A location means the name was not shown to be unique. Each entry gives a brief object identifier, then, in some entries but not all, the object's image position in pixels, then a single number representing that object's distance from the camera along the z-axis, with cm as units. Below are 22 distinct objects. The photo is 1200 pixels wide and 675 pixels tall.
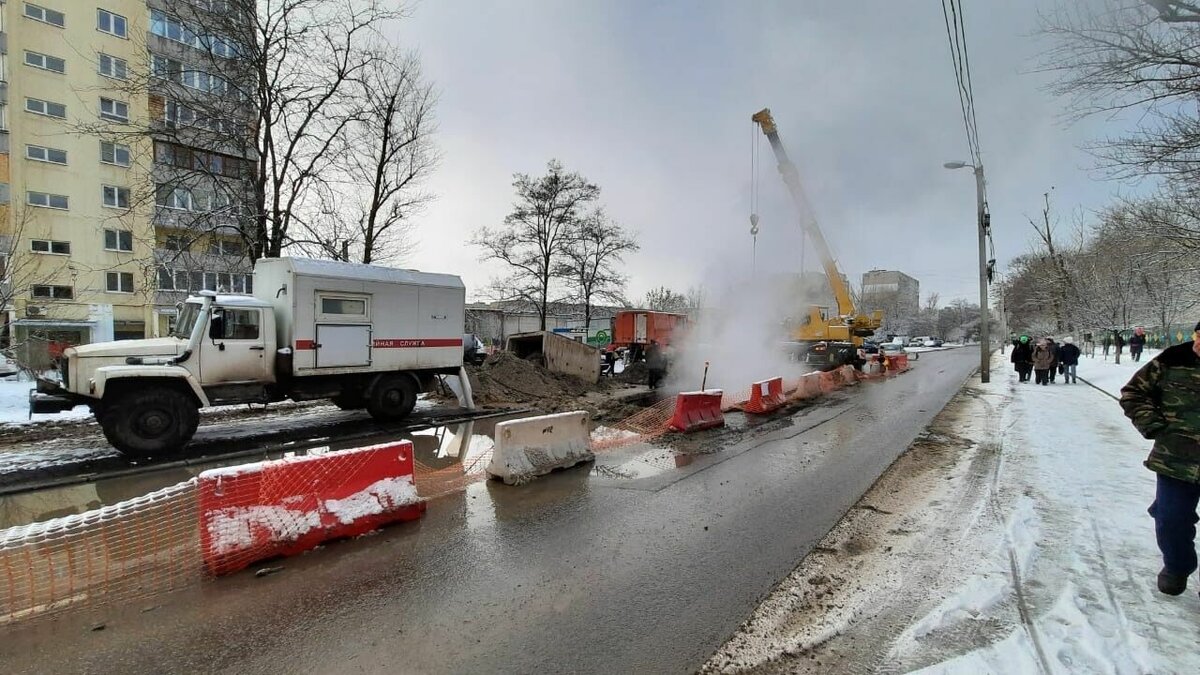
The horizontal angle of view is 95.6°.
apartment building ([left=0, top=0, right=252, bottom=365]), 2738
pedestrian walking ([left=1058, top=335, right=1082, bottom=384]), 1823
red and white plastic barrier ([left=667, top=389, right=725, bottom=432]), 984
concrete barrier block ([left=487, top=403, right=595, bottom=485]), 654
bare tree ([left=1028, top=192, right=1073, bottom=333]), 3409
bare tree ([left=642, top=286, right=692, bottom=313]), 7238
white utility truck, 777
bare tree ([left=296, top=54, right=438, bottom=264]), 1714
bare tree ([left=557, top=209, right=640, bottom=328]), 3578
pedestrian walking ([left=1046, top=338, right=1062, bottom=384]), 1859
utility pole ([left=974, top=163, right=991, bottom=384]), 1906
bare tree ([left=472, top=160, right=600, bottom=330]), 3491
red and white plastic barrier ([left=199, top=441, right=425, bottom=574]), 407
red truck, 2243
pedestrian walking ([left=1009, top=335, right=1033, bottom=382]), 1972
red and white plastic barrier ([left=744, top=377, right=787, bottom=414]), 1227
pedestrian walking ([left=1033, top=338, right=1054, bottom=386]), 1815
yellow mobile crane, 2297
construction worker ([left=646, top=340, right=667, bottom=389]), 1795
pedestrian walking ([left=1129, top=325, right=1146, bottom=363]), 2516
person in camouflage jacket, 325
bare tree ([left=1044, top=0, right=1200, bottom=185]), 728
